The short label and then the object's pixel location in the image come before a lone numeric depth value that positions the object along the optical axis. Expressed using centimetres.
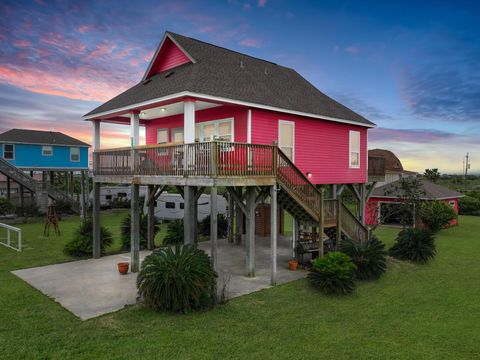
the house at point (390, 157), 5221
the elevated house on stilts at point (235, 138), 1151
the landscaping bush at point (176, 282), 946
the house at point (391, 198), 2820
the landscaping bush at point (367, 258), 1345
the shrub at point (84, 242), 1631
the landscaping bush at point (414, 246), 1641
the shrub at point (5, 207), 3123
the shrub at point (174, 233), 1878
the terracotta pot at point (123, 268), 1312
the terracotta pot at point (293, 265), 1443
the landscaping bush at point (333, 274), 1164
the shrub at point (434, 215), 2659
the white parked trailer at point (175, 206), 2824
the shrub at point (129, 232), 1794
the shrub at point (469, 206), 3894
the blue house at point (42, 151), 3167
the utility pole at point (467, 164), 7407
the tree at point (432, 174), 4914
